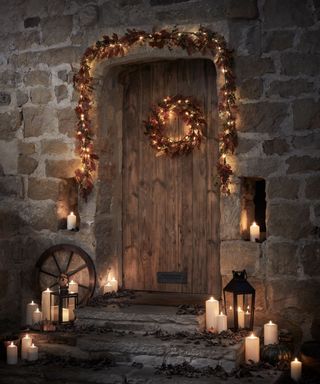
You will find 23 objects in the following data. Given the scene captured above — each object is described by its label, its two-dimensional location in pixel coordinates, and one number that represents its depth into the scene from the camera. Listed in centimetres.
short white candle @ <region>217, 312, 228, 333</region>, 461
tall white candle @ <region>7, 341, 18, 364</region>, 440
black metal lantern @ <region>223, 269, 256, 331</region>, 455
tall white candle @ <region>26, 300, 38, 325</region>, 514
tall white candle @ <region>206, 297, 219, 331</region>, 468
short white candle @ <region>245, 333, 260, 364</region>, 434
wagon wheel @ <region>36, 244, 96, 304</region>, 542
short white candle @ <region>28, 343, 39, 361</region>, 443
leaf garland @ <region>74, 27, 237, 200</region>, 500
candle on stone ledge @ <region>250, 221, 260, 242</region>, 505
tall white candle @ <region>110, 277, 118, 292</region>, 554
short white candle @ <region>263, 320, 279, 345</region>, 450
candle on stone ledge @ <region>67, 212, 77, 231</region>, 557
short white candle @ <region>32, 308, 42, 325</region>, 503
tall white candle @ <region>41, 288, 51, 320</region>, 503
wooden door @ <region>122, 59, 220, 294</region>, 554
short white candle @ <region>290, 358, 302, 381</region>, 408
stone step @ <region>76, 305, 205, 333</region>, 466
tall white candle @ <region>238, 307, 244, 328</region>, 470
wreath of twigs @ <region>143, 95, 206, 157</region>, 549
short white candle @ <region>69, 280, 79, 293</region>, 520
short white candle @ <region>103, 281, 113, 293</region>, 548
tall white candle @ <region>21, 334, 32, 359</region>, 446
